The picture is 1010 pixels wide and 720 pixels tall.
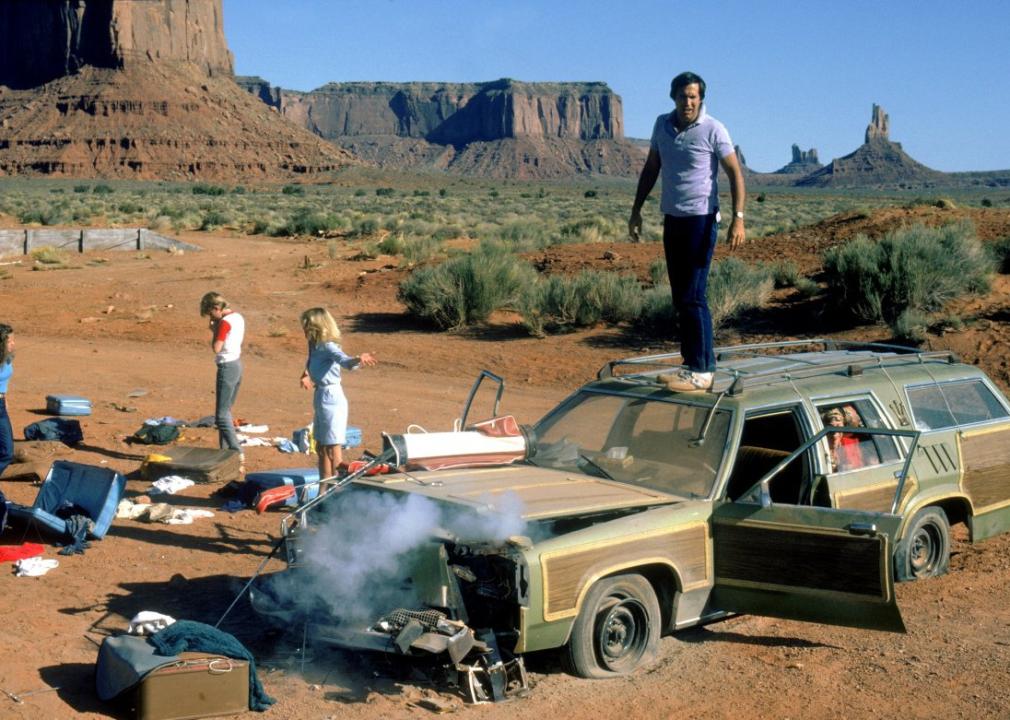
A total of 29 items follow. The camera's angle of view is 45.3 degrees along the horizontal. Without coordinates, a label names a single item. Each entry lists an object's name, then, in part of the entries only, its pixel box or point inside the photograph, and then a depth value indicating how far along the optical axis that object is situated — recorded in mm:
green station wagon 5973
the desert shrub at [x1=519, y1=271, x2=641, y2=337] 20031
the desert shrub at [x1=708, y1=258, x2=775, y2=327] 19469
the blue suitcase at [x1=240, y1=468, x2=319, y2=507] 9977
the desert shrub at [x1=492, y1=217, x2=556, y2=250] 30441
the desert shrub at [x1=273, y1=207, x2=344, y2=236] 41250
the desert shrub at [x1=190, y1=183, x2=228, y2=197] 88438
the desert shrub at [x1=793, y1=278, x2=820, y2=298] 20117
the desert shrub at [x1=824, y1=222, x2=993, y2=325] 18203
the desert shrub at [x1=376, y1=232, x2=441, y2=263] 28855
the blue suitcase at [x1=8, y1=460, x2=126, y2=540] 8609
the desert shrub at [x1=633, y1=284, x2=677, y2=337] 19219
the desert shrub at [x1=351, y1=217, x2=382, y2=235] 40125
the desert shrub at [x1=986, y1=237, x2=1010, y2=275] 20281
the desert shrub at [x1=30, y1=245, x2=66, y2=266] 29203
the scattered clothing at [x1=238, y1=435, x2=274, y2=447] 12516
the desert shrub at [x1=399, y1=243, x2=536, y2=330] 20797
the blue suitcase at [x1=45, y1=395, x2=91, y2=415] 13570
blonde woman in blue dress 9102
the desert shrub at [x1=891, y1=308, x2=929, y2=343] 17234
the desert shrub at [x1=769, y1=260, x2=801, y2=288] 21047
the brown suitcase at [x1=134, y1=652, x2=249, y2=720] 5672
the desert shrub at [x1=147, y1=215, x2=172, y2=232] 44325
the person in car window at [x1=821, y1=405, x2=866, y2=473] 7328
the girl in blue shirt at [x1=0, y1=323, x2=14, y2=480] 9766
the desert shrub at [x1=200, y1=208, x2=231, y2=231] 45300
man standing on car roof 7719
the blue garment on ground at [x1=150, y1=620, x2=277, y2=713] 5922
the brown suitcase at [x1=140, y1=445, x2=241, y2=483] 10680
